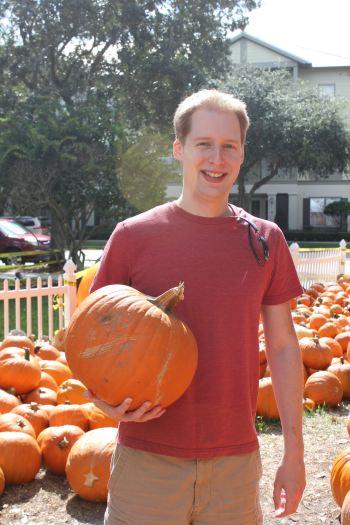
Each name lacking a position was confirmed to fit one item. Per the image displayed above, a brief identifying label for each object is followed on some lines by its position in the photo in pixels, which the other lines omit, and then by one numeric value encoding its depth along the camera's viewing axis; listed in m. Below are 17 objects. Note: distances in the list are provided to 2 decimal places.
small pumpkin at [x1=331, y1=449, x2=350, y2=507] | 3.21
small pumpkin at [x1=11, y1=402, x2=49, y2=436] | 4.17
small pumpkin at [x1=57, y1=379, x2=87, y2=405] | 4.49
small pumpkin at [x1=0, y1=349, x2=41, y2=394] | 4.64
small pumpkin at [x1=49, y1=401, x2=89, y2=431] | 4.11
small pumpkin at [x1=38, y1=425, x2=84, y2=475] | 3.78
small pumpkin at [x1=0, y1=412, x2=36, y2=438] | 3.88
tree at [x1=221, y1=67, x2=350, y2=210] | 29.34
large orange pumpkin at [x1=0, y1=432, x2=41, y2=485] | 3.60
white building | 39.09
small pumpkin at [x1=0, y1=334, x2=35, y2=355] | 5.49
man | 1.83
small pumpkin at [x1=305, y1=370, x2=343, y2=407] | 5.25
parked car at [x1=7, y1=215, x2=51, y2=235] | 22.06
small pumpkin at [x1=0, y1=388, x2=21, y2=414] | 4.30
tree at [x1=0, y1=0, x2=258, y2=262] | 15.34
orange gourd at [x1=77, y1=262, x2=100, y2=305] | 6.35
